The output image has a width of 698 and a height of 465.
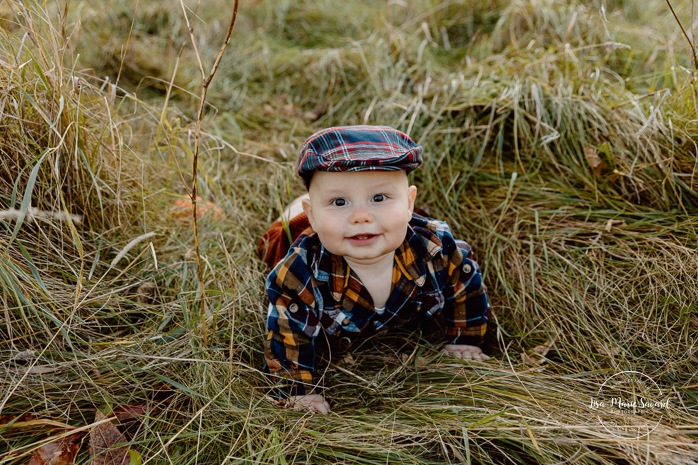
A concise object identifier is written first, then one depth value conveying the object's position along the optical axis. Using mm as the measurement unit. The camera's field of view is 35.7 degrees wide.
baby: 1176
